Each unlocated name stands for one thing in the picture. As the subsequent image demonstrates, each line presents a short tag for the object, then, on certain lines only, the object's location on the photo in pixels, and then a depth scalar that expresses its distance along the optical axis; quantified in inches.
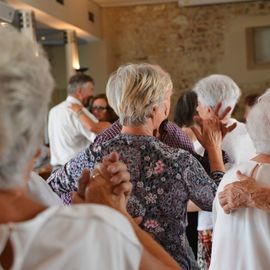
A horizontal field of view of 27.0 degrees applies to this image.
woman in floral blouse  80.4
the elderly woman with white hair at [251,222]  81.4
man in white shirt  206.7
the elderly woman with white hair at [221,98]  131.9
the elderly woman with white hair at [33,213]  36.2
